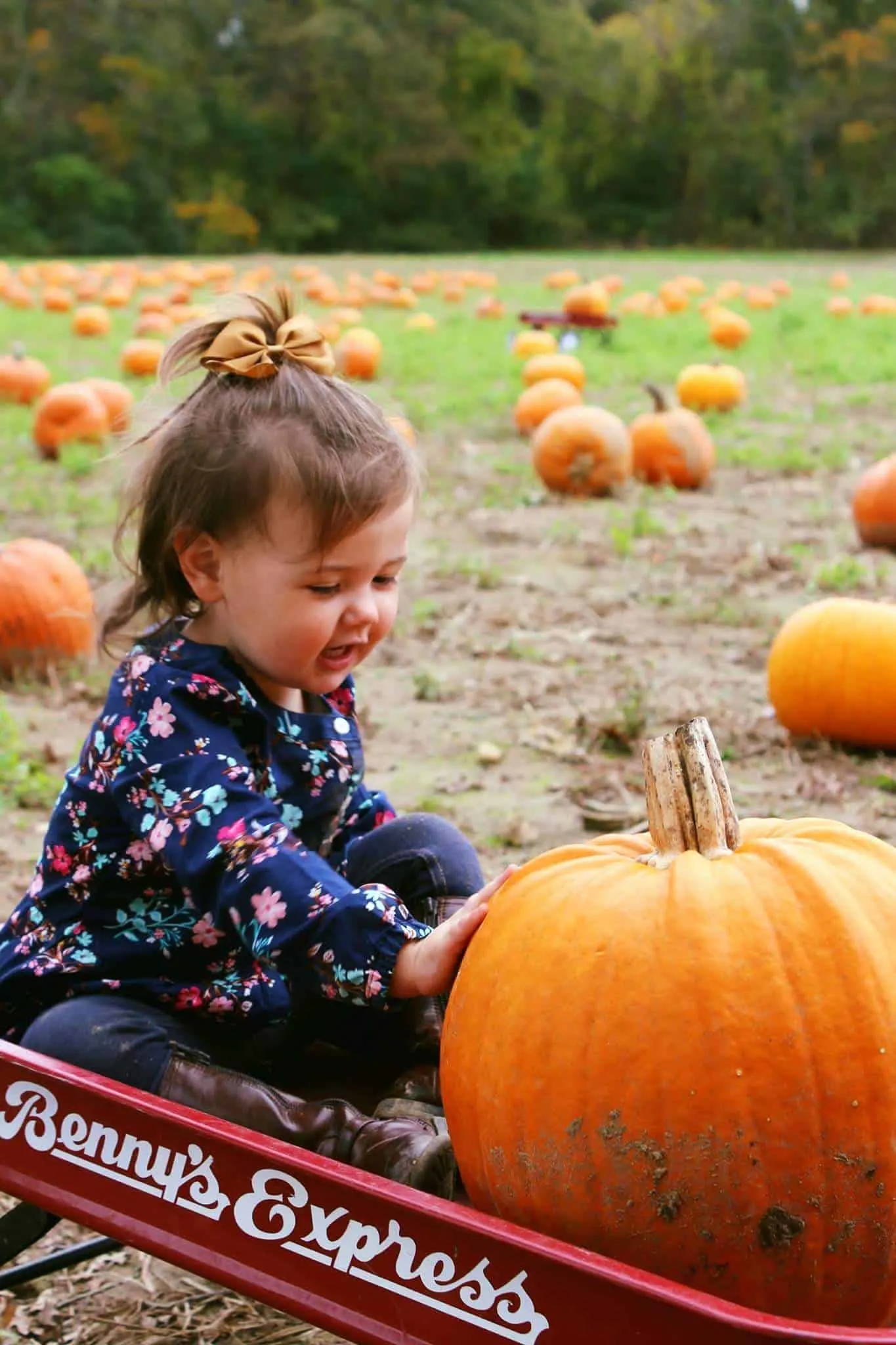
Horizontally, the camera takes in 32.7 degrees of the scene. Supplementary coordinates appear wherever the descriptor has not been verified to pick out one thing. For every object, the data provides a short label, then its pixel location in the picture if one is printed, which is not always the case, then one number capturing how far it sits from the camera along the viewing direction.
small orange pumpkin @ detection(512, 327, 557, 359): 13.66
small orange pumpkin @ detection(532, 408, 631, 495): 8.04
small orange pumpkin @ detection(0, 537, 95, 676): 5.26
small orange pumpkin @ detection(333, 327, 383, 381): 12.19
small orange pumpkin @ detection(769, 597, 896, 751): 4.52
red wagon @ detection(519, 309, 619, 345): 14.27
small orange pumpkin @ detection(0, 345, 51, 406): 11.34
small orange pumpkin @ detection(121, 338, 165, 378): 12.20
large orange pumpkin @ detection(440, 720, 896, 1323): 1.66
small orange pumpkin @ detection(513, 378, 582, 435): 9.81
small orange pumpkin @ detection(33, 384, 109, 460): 8.90
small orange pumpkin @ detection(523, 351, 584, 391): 11.21
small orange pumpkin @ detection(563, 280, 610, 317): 15.86
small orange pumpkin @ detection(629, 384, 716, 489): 8.29
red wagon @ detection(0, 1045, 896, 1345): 1.54
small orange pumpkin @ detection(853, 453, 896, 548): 6.70
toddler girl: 2.19
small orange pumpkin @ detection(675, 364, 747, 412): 10.59
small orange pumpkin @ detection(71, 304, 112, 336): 16.23
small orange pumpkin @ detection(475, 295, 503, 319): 18.81
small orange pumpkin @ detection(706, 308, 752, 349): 14.67
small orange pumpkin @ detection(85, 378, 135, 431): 9.46
